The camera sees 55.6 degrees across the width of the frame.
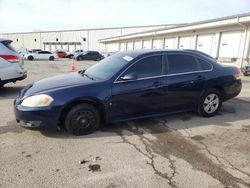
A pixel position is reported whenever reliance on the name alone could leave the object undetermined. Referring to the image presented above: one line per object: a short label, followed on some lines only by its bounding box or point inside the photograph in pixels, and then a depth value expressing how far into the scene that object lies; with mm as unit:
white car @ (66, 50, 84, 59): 38294
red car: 40500
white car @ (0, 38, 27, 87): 7297
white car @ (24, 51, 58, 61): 31962
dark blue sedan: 4032
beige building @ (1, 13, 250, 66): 17828
